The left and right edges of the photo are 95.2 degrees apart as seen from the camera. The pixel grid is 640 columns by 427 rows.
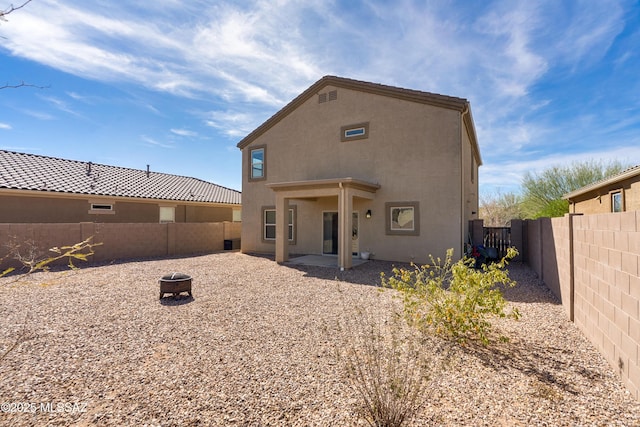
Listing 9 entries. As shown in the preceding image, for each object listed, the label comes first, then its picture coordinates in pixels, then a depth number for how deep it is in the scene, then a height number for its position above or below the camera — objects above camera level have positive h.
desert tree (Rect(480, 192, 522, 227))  28.81 +1.48
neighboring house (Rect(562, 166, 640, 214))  10.73 +1.25
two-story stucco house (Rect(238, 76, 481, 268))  11.29 +2.21
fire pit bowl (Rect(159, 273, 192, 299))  7.10 -1.52
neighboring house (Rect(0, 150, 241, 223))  13.95 +1.54
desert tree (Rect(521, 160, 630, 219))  20.22 +2.91
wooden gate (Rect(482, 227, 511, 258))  13.06 -0.74
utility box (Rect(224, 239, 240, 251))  17.89 -1.39
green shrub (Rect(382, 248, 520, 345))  4.53 -1.31
